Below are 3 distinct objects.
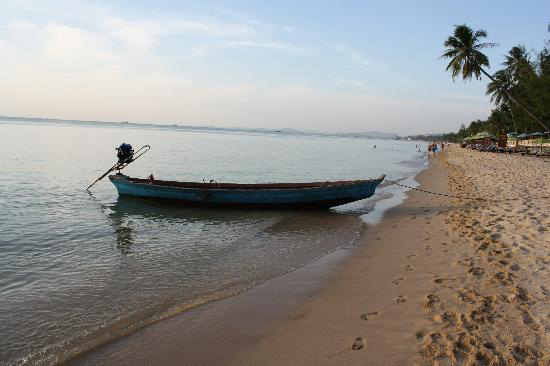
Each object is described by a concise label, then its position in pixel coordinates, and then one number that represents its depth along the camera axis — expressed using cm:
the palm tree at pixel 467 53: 3047
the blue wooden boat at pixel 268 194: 1412
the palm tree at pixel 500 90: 4847
